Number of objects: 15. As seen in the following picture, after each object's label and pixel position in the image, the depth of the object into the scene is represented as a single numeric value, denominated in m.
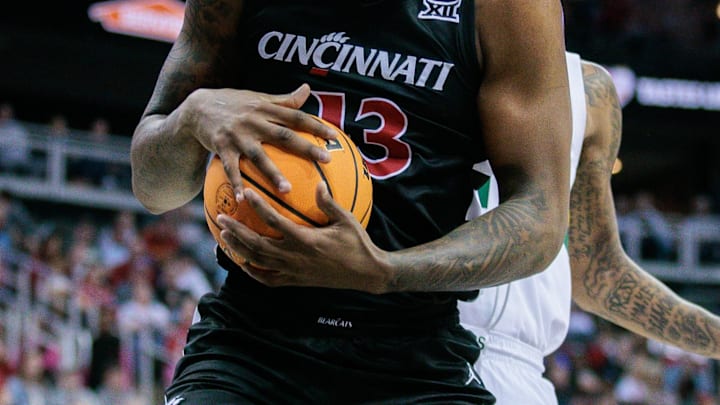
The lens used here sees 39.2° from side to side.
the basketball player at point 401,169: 2.36
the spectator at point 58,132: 14.10
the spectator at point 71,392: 8.32
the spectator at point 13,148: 13.36
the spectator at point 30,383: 8.13
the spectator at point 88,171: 14.24
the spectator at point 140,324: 9.21
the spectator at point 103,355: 8.73
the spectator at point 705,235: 17.45
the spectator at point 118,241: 11.10
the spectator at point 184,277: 10.84
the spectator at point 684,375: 13.01
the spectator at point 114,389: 8.62
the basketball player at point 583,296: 3.54
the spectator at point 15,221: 10.54
